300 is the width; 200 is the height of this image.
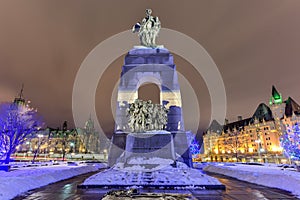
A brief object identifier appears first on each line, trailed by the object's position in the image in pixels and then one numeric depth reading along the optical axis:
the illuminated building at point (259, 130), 80.75
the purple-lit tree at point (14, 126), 24.61
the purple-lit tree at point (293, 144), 27.98
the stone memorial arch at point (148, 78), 21.16
